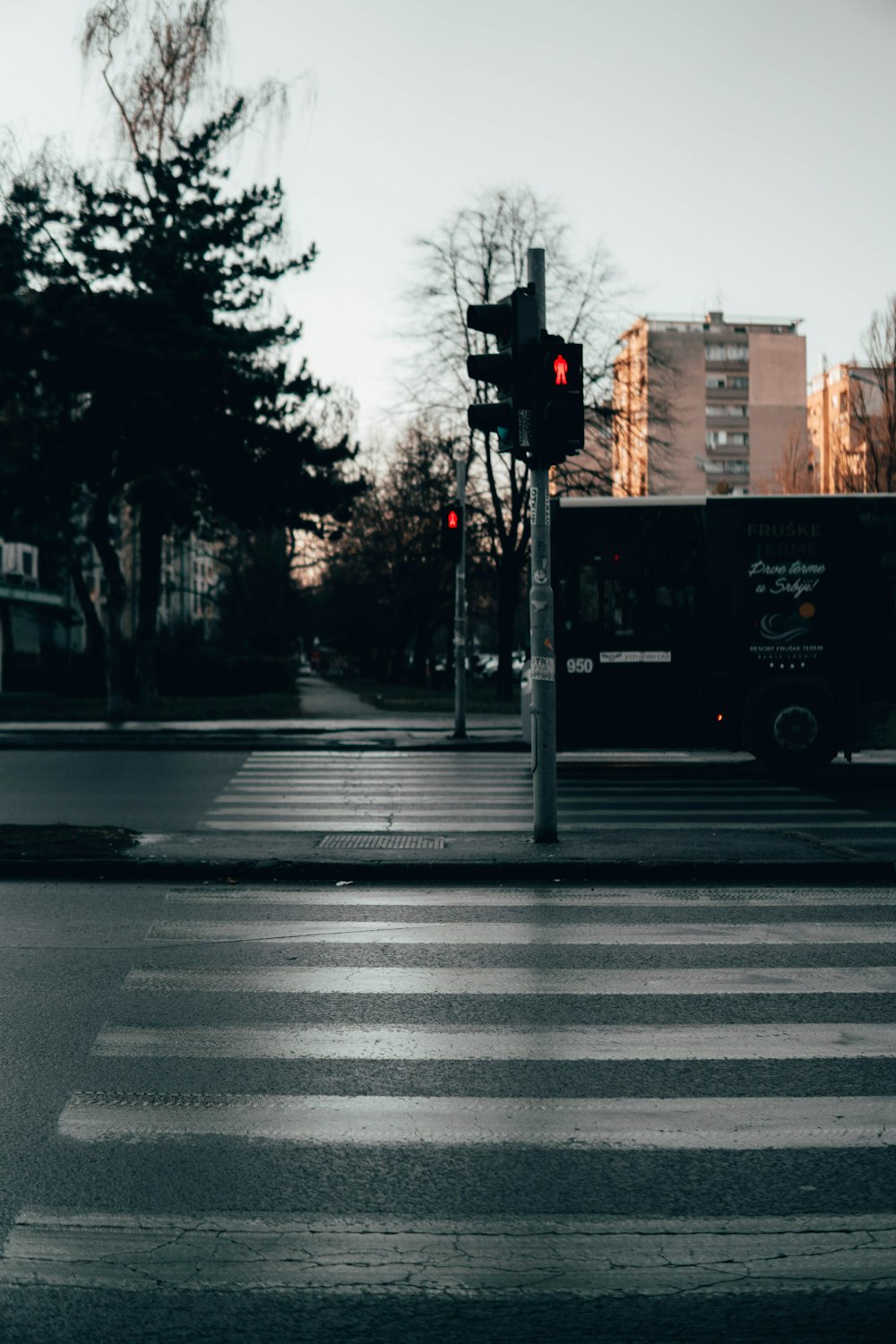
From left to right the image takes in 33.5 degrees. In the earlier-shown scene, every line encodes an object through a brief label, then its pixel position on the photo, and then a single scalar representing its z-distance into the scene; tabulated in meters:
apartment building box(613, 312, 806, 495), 115.00
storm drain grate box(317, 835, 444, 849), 11.07
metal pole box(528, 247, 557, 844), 10.87
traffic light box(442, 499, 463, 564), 22.97
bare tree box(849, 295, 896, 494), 43.00
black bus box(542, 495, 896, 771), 17.22
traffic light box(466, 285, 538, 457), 10.98
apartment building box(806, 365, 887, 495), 44.06
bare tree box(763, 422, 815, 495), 60.38
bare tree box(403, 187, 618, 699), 41.16
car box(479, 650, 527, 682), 72.38
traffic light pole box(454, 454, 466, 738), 23.08
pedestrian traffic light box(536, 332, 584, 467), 10.90
